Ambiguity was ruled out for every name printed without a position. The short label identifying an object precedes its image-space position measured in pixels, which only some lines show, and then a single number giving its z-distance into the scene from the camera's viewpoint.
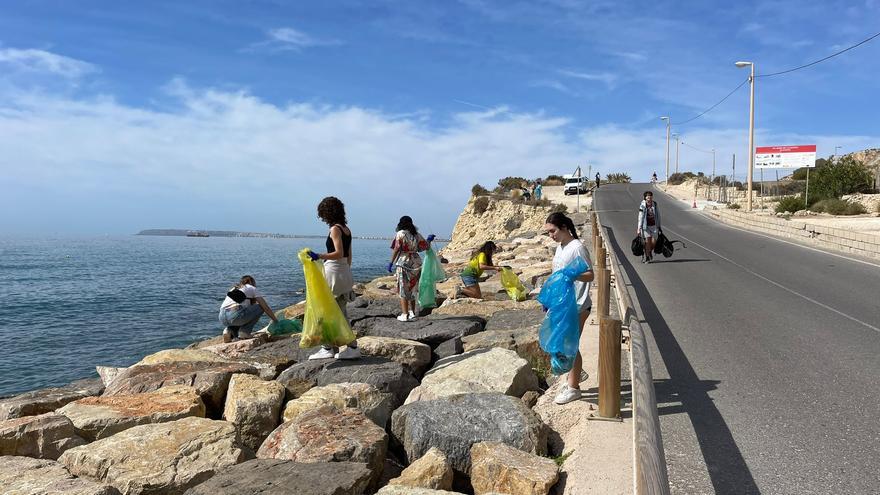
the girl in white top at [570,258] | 5.24
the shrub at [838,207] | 33.81
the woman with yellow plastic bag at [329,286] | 7.00
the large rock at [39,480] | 4.28
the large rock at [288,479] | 3.98
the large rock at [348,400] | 5.87
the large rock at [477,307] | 10.52
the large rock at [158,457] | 4.57
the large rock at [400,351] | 7.56
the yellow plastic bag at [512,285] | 11.86
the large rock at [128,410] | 5.72
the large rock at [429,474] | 4.35
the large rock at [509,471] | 3.98
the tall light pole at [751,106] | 31.94
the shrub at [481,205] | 49.06
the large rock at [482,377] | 5.97
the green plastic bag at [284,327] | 11.08
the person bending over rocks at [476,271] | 12.27
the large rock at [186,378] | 6.80
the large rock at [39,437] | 5.40
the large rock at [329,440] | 4.72
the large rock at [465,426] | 4.82
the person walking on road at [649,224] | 15.70
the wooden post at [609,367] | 4.61
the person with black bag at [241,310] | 10.81
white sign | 45.31
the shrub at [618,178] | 86.23
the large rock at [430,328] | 8.66
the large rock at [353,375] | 6.67
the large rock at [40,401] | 6.71
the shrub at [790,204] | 39.41
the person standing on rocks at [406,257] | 9.20
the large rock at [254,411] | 5.94
